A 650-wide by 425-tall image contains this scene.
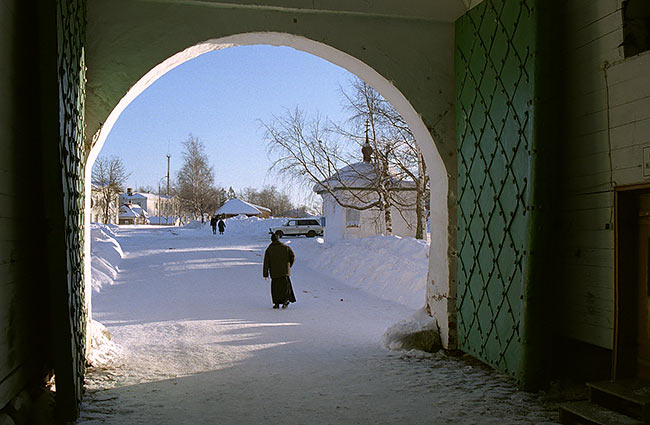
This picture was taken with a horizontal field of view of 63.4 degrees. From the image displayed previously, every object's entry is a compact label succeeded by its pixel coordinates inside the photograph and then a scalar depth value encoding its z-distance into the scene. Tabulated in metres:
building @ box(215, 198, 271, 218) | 55.06
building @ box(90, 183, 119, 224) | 46.14
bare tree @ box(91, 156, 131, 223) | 43.22
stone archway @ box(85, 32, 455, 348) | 5.51
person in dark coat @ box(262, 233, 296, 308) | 9.75
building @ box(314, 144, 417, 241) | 21.11
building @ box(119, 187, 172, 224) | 68.43
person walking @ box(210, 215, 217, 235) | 35.41
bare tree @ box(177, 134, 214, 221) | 50.94
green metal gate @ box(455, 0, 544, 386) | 4.47
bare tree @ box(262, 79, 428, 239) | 17.70
